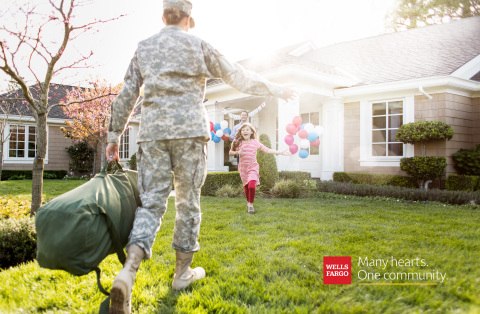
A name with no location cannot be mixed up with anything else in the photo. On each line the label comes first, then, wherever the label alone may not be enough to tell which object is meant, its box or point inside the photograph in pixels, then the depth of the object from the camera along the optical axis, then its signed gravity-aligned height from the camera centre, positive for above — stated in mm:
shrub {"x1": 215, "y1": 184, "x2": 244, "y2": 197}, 8211 -729
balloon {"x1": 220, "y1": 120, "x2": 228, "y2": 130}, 10266 +1217
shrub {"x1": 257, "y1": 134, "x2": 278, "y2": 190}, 8547 -171
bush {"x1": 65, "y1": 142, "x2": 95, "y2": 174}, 16953 +227
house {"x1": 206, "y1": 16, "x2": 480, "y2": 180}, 8867 +2054
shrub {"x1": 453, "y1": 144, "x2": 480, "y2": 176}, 8197 +122
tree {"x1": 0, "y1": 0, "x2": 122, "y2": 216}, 3930 +1127
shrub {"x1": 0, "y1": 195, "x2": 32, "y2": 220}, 4223 -664
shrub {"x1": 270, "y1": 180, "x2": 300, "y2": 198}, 7812 -612
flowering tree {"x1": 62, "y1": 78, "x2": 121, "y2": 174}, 14586 +2126
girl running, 5535 +129
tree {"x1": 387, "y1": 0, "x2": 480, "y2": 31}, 20969 +10384
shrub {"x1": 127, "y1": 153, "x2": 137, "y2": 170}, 14766 -2
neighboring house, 15792 +1011
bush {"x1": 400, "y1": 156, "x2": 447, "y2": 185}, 8141 -41
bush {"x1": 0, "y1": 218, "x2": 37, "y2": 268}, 3137 -808
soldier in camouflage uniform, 2141 +306
